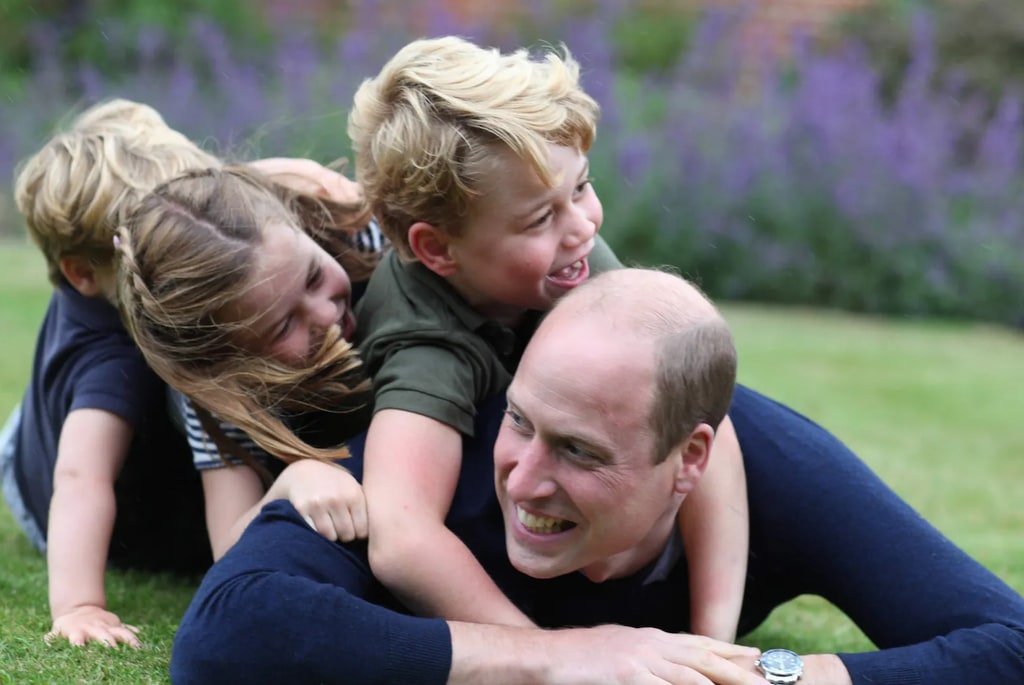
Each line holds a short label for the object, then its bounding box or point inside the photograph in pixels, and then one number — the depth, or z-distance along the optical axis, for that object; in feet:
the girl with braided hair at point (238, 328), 10.05
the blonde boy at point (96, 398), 10.73
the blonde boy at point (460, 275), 8.99
